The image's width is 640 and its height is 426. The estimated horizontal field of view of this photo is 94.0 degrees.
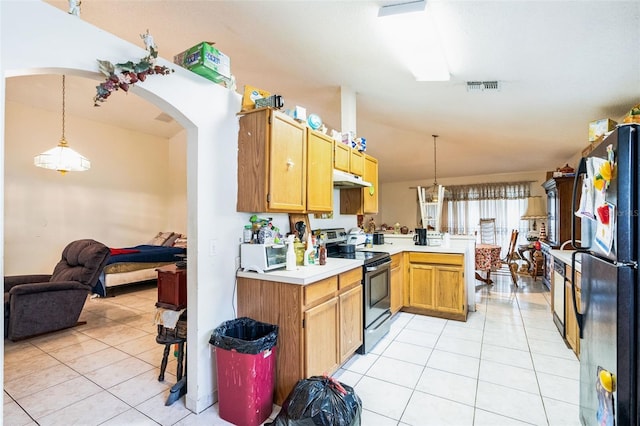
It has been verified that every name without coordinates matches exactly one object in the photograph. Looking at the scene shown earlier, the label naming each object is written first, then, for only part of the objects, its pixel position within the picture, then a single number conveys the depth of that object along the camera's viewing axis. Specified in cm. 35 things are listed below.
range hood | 315
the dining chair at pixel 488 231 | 775
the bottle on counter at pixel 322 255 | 249
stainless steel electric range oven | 283
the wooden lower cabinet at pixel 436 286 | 366
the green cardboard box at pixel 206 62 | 200
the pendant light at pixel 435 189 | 517
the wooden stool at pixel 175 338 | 220
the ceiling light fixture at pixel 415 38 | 195
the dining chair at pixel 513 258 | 553
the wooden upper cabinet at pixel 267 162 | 217
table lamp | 619
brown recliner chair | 305
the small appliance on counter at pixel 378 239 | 442
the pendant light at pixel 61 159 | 413
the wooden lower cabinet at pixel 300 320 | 200
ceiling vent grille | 279
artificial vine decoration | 154
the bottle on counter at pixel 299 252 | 253
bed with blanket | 488
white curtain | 748
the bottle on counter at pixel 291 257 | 225
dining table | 497
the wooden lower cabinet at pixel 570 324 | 270
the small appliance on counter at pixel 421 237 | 429
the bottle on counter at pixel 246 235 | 233
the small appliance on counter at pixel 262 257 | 215
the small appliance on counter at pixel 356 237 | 382
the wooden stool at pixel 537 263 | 589
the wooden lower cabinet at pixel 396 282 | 364
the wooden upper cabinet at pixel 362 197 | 383
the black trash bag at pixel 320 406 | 158
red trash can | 181
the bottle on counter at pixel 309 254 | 248
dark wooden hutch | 431
